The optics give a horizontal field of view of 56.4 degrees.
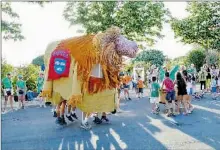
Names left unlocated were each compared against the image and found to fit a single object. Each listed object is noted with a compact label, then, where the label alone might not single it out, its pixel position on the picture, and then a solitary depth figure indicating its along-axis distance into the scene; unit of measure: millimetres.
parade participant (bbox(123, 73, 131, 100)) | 8436
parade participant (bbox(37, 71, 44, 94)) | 7810
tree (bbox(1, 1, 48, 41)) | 9292
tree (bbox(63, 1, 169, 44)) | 11377
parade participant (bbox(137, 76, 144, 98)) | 9052
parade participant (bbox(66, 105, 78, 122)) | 5025
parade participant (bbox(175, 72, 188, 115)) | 5724
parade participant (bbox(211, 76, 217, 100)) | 8417
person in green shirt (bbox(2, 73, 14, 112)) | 7164
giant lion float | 4099
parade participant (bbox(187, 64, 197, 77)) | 8340
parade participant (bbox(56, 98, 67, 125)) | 4603
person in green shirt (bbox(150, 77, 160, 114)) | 5891
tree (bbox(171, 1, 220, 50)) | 13274
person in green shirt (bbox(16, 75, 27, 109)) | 7551
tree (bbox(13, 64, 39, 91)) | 10893
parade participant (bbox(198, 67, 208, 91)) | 9214
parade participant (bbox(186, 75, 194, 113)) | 5906
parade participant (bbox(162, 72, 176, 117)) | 5667
